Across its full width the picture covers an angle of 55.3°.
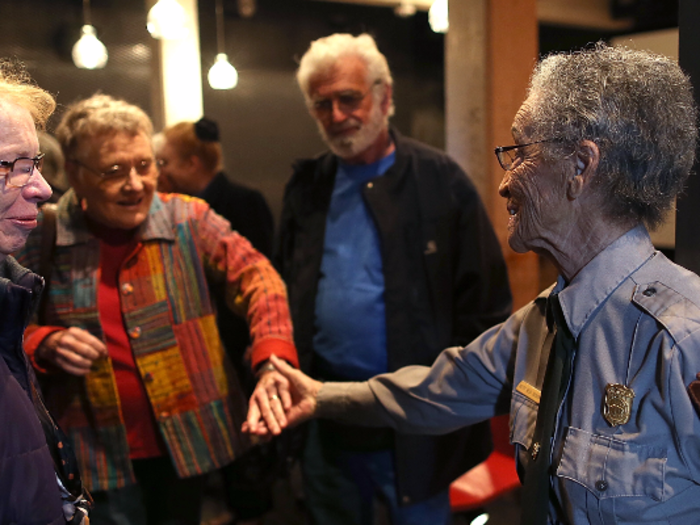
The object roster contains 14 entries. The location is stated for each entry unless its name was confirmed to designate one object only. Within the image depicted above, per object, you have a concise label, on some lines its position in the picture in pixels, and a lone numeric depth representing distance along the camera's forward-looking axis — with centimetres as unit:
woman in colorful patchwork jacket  198
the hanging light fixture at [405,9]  426
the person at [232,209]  296
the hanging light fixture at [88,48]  326
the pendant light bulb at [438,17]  416
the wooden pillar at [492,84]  354
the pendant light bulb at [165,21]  349
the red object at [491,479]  266
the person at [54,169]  255
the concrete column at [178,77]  356
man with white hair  237
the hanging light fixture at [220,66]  372
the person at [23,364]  118
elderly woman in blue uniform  117
